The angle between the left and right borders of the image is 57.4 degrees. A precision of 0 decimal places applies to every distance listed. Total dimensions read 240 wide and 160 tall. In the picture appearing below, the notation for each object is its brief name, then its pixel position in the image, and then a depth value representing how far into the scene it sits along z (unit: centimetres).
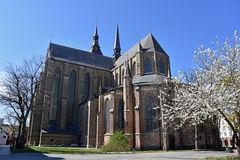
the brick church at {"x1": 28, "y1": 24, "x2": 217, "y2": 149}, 2989
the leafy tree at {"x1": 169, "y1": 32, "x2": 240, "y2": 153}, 1280
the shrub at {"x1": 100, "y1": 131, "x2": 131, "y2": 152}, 2453
